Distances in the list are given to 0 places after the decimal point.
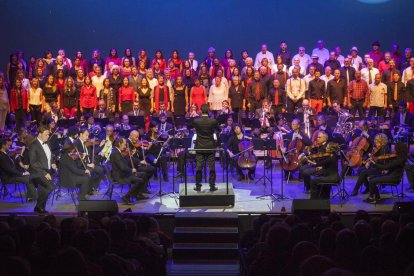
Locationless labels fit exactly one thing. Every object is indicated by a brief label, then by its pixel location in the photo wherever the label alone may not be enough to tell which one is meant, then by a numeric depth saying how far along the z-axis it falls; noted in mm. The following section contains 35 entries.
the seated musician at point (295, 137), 12320
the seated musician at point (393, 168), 10812
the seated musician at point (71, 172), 11055
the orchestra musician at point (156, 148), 12734
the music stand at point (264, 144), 11617
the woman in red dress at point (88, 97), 16094
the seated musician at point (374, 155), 11055
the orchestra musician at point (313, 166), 11273
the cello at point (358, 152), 11859
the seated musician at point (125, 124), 14222
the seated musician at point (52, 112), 15305
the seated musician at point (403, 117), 14875
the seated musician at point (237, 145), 13016
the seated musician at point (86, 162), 11594
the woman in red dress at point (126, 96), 16203
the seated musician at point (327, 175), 10781
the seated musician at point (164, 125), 13992
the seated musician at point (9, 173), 11156
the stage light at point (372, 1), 19641
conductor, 10984
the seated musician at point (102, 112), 15947
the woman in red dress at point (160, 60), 17469
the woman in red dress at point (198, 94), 16359
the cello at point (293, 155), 12250
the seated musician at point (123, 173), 11195
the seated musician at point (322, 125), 13559
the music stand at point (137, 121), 14482
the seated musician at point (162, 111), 15473
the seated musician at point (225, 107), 15984
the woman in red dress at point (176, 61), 17531
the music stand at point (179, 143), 11727
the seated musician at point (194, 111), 15694
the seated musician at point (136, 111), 15945
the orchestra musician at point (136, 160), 11758
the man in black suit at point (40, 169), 10516
